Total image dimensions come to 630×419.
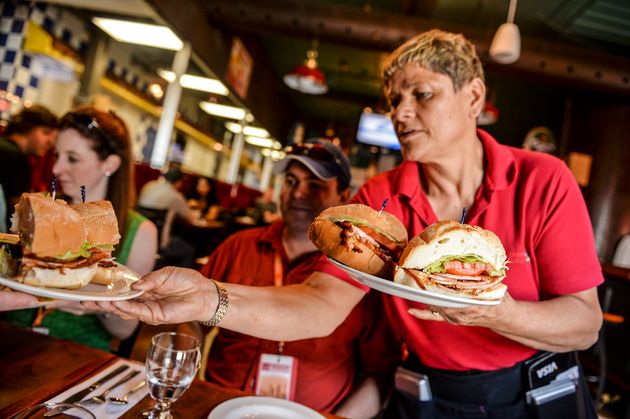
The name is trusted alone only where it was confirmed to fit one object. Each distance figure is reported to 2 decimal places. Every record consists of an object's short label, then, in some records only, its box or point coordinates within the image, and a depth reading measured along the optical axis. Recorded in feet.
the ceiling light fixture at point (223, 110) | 31.83
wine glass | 3.47
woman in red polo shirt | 4.37
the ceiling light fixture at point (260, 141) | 43.89
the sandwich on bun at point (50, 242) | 3.00
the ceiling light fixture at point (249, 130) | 39.01
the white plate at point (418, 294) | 3.04
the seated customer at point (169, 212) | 16.51
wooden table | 3.46
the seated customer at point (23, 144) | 9.75
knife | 3.24
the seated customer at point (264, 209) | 26.16
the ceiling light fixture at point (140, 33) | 19.45
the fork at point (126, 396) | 3.55
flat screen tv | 30.76
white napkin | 3.37
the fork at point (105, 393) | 3.49
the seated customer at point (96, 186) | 6.09
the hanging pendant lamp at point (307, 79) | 20.89
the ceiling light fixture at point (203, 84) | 24.01
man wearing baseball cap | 6.04
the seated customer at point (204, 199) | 26.16
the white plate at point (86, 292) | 2.64
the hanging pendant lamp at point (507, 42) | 12.59
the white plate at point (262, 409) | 3.64
